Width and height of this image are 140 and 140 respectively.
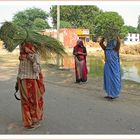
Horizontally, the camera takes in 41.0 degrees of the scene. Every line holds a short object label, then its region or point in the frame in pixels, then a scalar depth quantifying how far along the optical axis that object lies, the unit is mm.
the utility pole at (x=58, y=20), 9455
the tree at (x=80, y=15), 36291
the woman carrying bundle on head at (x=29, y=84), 3407
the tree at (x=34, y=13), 33454
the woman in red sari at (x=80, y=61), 6475
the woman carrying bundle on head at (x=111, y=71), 4807
